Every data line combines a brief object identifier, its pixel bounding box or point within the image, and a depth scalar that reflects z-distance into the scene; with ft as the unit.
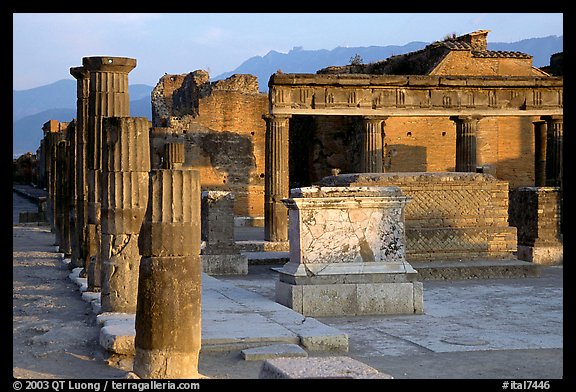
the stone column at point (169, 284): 19.51
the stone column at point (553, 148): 69.51
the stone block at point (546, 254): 52.80
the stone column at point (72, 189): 46.98
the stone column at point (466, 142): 70.13
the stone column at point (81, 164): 42.39
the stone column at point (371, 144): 68.08
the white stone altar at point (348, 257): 31.99
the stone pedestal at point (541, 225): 52.19
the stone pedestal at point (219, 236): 48.11
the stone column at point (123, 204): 28.84
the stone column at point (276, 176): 63.82
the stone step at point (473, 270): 44.57
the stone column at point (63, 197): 53.88
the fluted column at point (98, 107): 34.04
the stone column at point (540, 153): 77.82
